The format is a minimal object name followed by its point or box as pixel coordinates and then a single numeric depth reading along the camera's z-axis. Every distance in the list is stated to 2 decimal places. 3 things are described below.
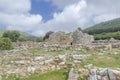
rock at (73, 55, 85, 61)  6.56
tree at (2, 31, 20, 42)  29.69
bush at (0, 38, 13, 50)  11.40
